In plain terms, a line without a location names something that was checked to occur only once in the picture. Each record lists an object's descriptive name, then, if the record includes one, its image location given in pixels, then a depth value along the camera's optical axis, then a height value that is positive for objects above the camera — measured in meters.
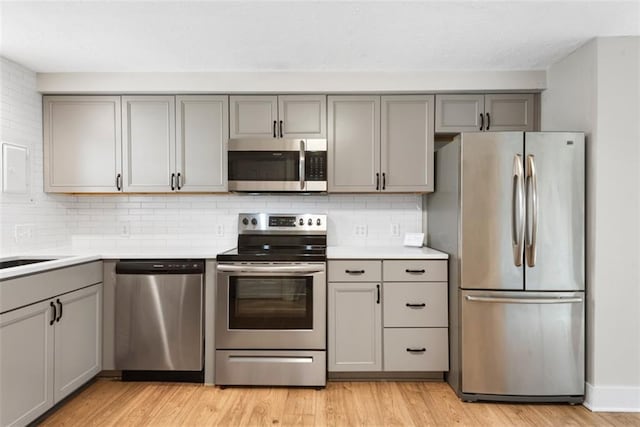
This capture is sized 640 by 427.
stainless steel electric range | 2.95 -0.78
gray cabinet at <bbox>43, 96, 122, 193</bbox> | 3.36 +0.53
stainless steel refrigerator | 2.68 -0.36
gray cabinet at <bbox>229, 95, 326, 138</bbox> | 3.34 +0.74
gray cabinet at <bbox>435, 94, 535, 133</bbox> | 3.33 +0.78
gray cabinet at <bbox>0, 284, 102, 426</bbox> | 2.12 -0.84
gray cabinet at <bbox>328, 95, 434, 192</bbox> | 3.33 +0.53
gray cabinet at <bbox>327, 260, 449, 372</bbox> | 3.01 -0.81
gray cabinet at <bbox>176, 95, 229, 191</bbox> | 3.34 +0.54
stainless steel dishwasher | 2.98 -0.77
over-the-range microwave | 3.29 +0.35
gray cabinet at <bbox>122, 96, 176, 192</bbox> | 3.35 +0.54
